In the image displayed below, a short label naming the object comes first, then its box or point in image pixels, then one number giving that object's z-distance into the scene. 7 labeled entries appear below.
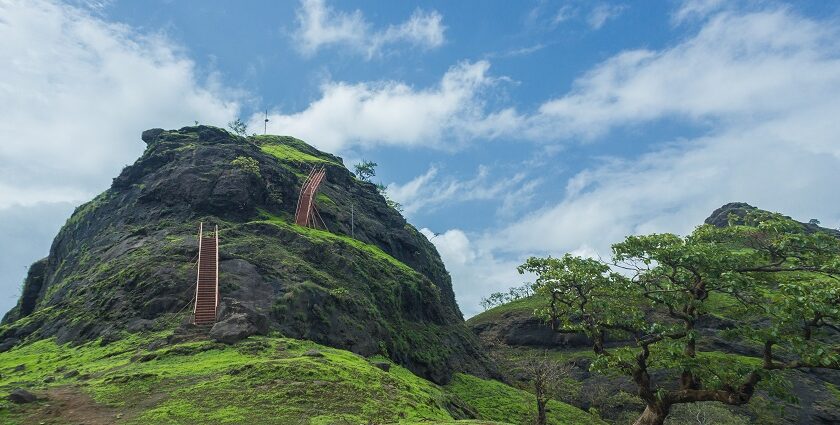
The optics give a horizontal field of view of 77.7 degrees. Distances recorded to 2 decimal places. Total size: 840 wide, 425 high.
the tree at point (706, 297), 15.18
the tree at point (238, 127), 116.69
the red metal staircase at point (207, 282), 34.59
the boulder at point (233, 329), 31.00
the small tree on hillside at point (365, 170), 134.75
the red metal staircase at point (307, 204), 62.83
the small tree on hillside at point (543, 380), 39.12
